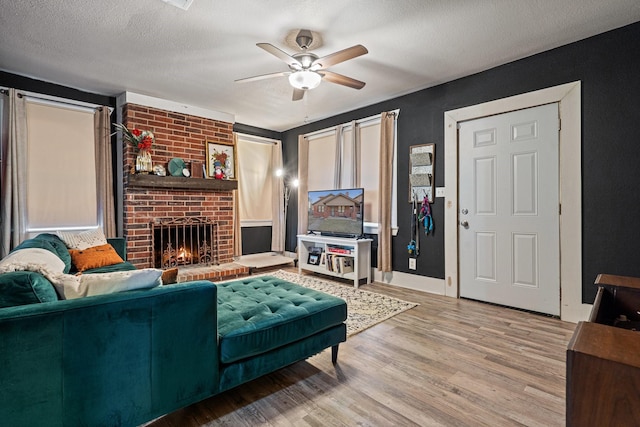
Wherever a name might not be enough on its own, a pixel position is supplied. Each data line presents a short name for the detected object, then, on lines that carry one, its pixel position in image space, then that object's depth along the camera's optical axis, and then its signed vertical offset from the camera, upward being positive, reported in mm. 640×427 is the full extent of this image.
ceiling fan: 2428 +1213
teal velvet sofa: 1123 -632
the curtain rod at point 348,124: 4098 +1281
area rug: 2804 -1045
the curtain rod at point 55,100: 3367 +1310
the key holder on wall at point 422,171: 3736 +457
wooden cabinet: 645 -382
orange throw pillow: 2926 -468
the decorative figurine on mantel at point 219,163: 4648 +706
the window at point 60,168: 3455 +511
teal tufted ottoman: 1589 -644
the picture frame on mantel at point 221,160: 4637 +757
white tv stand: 4066 -673
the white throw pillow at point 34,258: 1419 -245
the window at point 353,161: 4383 +726
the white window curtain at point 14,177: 3197 +364
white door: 2920 -33
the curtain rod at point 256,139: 5395 +1286
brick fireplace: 3924 +211
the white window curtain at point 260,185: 5426 +428
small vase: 3848 +614
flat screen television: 4207 -62
